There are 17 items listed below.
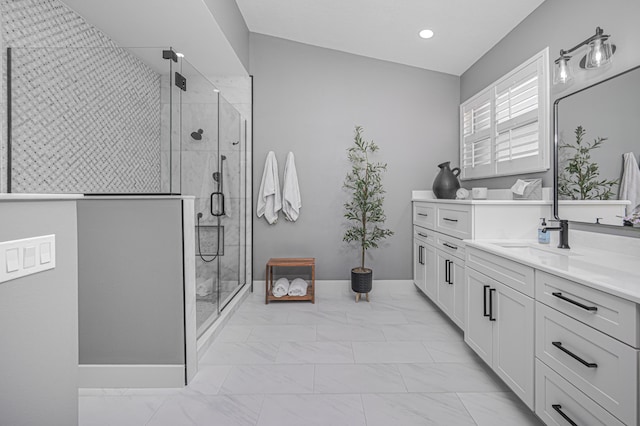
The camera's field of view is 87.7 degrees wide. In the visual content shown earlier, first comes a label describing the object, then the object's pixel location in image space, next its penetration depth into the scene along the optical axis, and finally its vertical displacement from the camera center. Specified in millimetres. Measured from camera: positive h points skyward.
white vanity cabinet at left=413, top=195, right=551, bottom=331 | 2391 -144
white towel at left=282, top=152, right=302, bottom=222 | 3660 +231
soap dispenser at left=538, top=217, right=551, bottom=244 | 2219 -146
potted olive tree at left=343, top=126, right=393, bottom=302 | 3543 +80
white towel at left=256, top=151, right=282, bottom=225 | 3674 +232
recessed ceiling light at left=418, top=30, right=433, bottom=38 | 3090 +1690
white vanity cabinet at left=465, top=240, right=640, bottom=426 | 1084 -487
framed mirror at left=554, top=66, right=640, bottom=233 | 1717 +364
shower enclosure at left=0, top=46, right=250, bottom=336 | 1954 +551
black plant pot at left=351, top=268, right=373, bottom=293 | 3488 -711
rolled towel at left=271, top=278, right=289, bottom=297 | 3467 -796
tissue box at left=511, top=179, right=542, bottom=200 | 2502 +182
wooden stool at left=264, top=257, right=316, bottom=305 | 3441 -603
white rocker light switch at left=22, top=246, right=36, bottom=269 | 846 -116
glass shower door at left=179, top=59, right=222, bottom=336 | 2246 +259
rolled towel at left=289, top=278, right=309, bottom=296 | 3484 -797
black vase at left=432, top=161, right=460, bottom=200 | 3340 +307
